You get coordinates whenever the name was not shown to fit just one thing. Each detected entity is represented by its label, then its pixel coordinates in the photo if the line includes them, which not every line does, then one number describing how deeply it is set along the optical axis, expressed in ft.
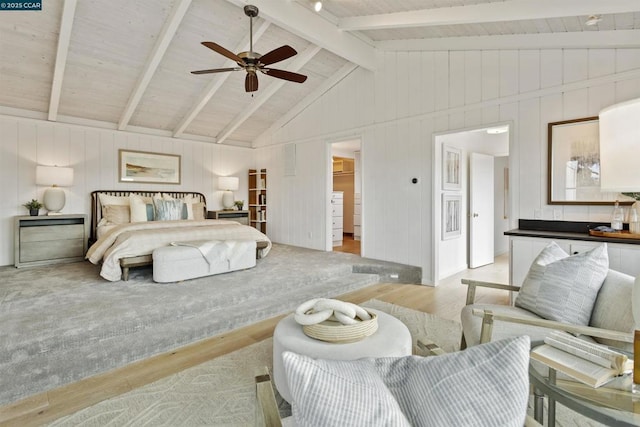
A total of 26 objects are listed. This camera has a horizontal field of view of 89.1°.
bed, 12.69
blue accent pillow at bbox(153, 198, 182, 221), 18.71
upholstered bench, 12.37
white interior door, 18.11
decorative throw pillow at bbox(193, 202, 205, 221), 21.12
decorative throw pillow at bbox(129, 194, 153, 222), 18.35
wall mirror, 10.82
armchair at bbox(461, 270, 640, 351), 5.15
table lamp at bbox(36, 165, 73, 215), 16.30
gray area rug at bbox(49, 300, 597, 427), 6.00
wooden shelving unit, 24.84
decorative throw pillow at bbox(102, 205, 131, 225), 17.98
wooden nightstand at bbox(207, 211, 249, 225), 22.60
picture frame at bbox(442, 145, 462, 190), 15.66
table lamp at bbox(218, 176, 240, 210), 23.43
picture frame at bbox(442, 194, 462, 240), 15.78
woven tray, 6.01
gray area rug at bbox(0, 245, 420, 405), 7.55
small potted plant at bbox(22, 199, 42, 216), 16.52
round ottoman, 5.74
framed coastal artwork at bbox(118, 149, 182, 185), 20.13
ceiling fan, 10.25
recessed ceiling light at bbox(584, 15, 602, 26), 9.58
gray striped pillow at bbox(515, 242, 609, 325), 6.17
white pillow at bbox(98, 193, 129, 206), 18.74
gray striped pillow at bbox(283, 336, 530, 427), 2.15
